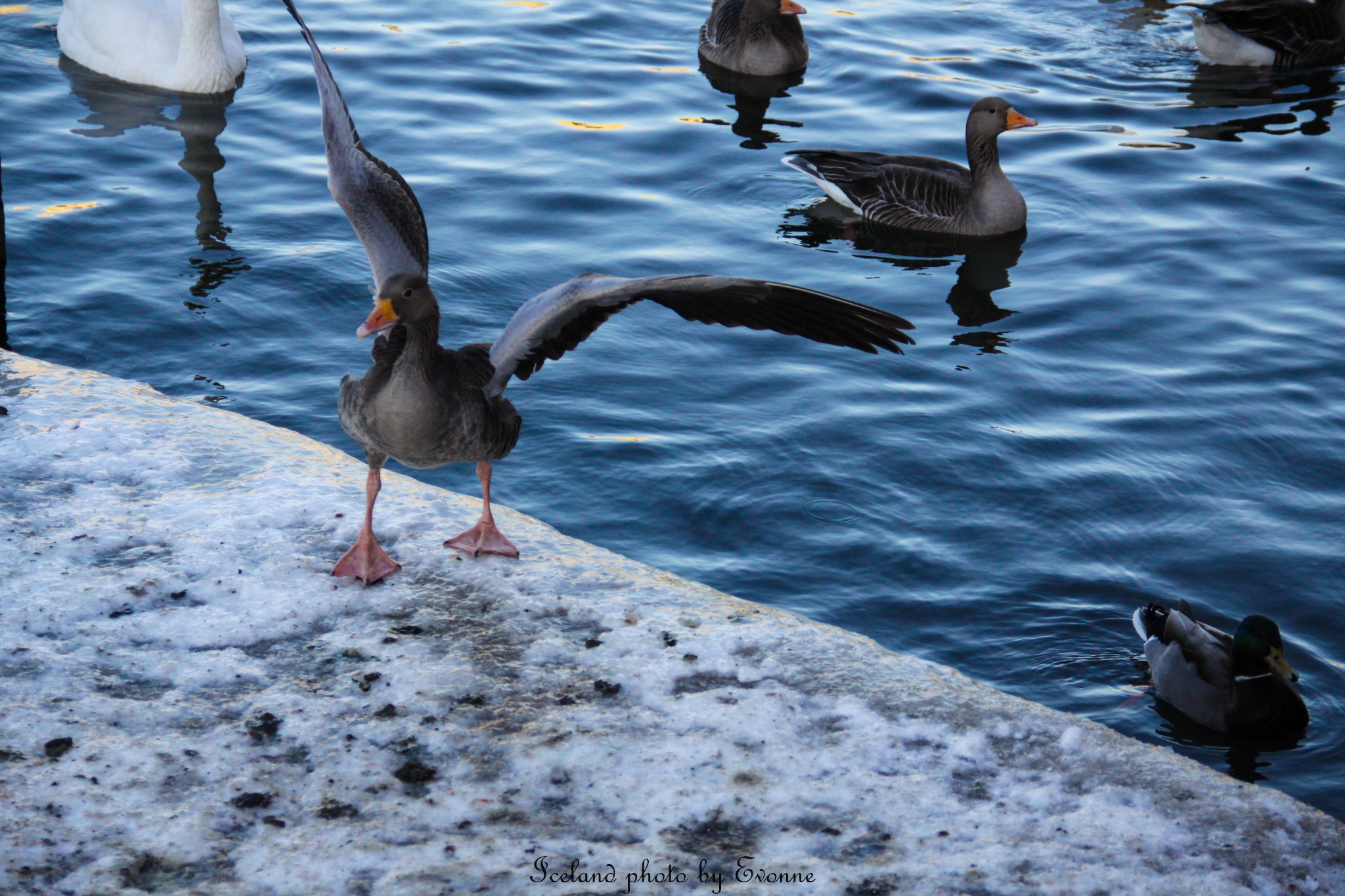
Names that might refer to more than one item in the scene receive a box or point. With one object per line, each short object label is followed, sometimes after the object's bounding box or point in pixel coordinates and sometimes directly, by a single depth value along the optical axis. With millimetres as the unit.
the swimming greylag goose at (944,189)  11188
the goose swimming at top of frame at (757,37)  14500
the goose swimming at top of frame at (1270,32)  14625
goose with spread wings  4711
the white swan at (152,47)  12977
